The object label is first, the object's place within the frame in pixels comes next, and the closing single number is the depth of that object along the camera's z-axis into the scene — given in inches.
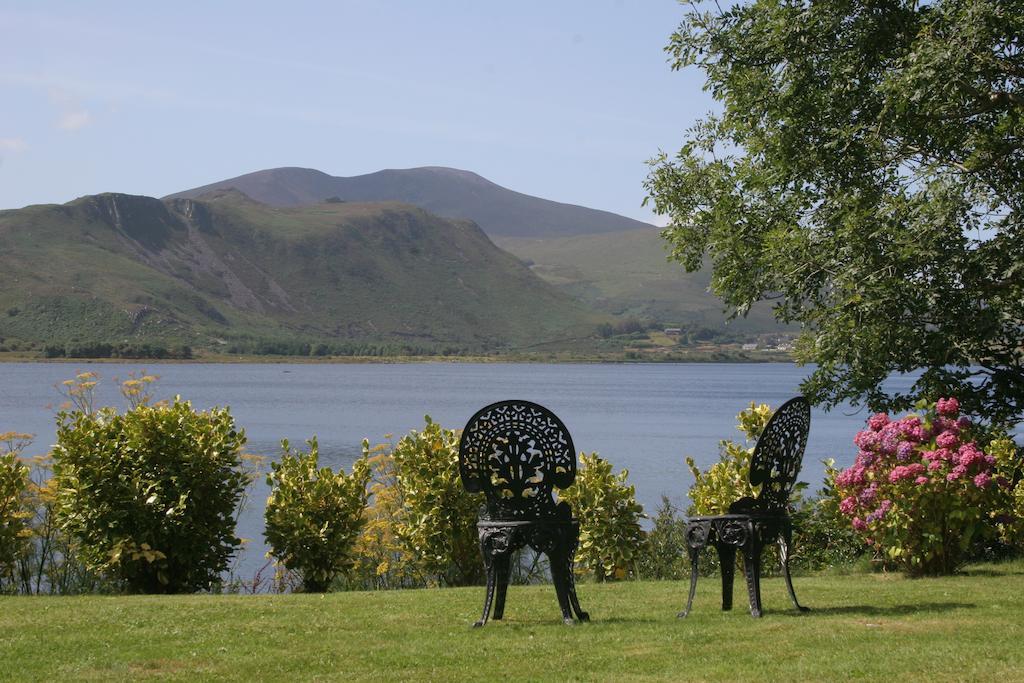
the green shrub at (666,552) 538.0
